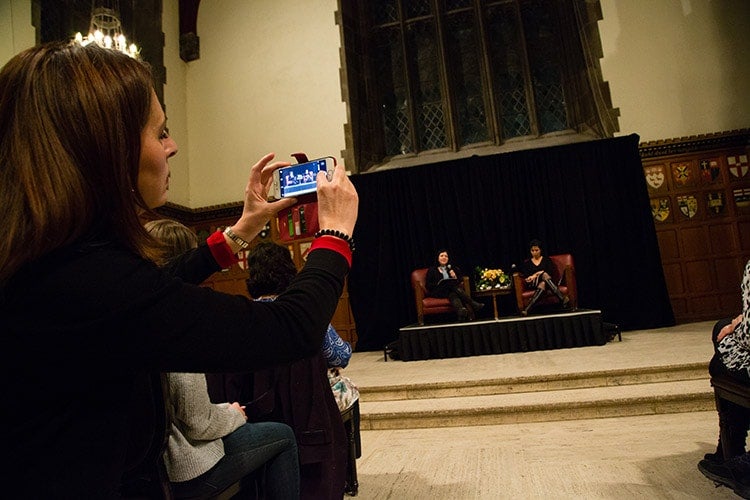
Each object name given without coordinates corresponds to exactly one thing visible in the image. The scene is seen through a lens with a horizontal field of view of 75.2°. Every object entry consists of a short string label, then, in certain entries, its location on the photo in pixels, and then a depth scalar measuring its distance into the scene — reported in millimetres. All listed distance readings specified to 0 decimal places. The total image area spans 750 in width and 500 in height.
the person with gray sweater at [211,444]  1412
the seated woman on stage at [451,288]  6779
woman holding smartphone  629
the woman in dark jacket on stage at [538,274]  6590
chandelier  4664
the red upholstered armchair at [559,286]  6617
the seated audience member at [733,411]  1932
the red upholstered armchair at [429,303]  6891
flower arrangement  6848
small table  6750
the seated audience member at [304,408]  1990
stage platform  6000
